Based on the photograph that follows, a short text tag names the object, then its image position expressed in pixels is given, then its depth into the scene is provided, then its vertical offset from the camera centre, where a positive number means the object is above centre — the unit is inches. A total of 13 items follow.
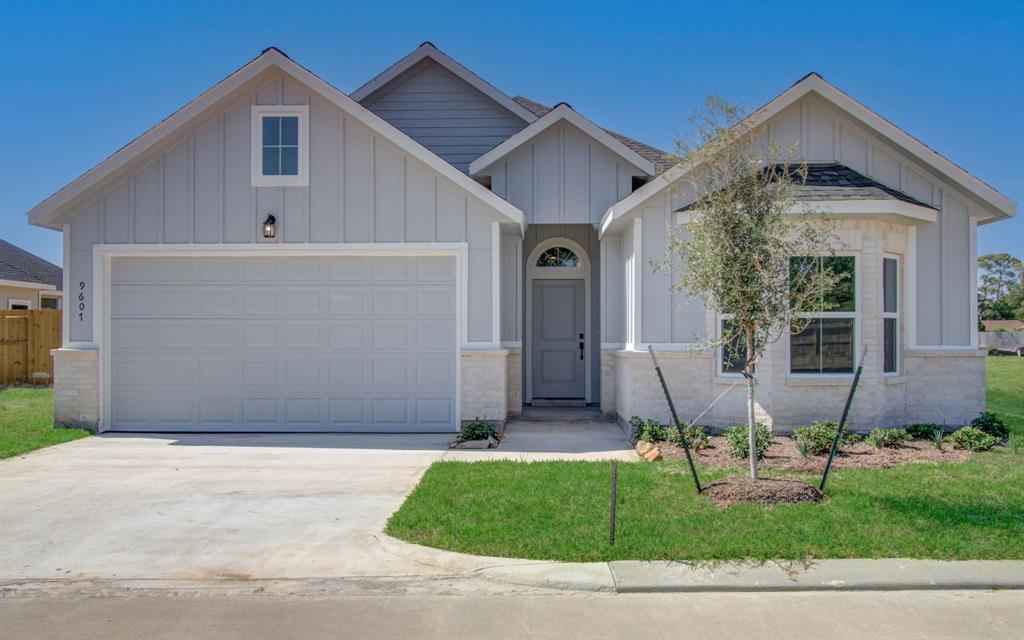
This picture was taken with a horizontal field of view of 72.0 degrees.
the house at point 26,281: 928.3 +58.7
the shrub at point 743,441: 348.5 -59.0
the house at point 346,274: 423.5 +31.8
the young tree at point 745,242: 264.7 +31.5
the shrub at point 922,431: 396.2 -60.2
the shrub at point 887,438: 366.9 -59.9
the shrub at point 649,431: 386.3 -59.4
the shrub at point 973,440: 373.4 -61.8
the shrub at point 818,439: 354.0 -57.6
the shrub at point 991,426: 411.2 -59.5
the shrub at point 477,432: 400.8 -61.2
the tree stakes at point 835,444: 273.1 -46.7
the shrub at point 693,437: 370.0 -60.2
